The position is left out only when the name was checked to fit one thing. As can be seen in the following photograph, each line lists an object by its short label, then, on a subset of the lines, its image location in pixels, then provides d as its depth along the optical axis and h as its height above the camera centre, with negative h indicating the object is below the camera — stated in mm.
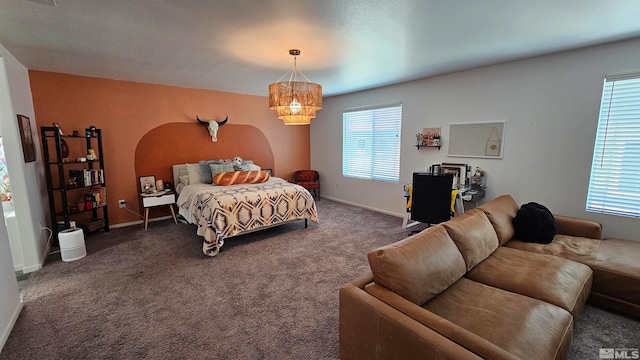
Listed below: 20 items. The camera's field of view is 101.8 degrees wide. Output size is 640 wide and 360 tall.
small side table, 4250 -926
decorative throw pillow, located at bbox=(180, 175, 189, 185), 4750 -617
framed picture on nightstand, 4492 -670
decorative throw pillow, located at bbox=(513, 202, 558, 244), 2547 -787
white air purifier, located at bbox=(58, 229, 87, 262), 3131 -1199
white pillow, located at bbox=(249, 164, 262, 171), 5184 -437
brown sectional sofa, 1219 -937
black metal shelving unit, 3504 -449
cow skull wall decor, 5023 +375
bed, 3342 -887
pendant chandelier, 2914 +528
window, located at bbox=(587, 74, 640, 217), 2686 -59
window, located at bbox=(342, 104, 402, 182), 4867 +49
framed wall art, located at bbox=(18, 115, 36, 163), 2922 +75
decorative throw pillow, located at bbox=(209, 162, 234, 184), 4711 -413
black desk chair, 3266 -665
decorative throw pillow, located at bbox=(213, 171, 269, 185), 4457 -562
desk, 3500 -700
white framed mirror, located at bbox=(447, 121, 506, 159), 3594 +89
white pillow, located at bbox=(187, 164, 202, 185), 4719 -519
